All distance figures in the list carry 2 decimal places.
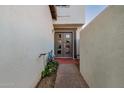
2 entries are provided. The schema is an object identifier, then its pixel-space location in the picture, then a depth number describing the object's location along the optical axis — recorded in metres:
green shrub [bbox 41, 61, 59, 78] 2.88
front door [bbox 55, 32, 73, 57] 5.93
